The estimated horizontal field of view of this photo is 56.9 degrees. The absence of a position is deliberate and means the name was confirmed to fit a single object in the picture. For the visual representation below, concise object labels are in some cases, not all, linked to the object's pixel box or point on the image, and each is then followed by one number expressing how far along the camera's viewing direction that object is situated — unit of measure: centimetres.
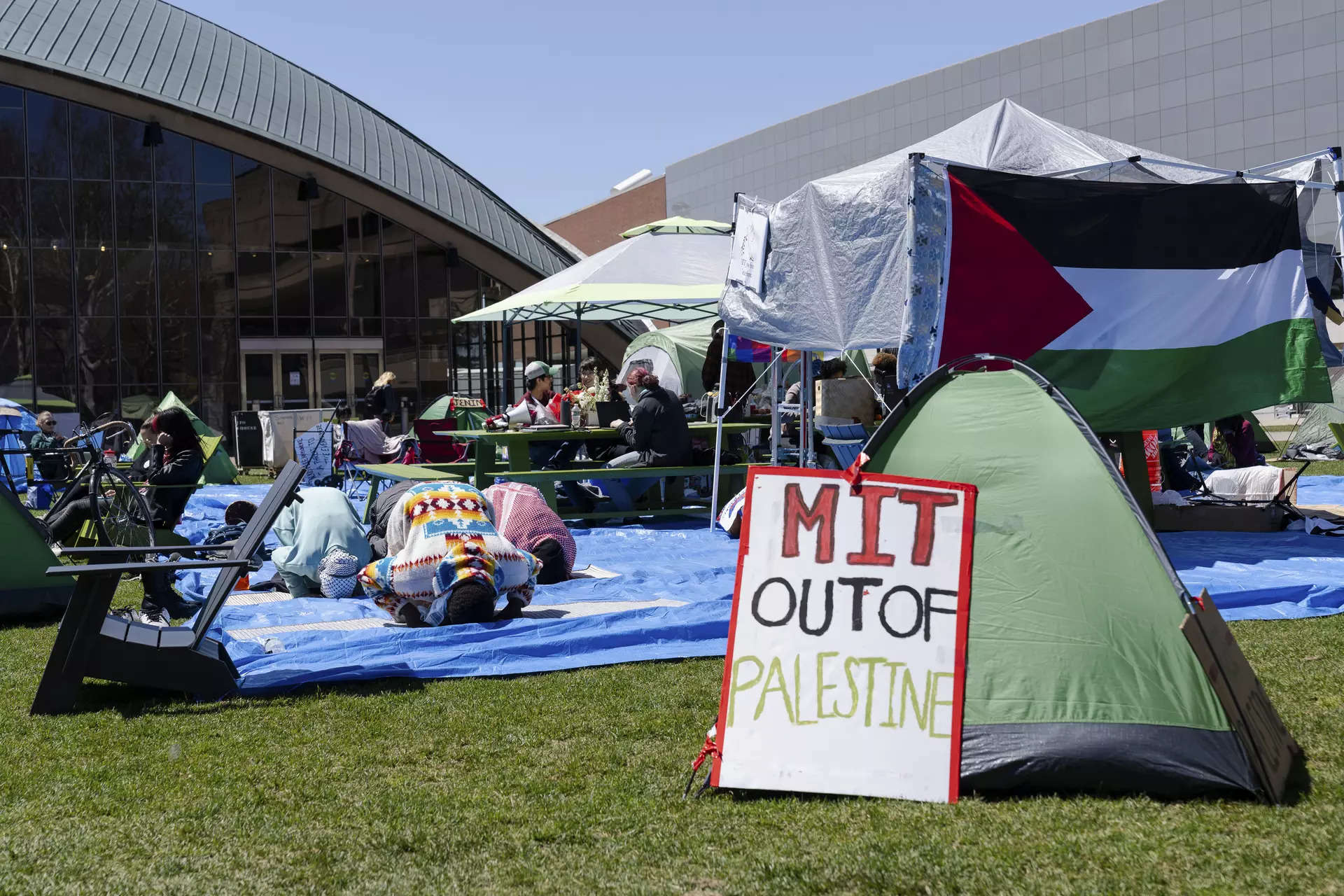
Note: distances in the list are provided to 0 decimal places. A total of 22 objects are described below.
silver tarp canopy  837
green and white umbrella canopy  1336
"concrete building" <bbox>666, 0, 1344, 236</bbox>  3344
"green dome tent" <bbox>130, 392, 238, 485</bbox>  1708
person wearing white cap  1198
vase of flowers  1202
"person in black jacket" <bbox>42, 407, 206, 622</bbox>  882
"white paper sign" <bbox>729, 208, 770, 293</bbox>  906
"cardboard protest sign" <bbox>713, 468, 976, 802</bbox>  366
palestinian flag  816
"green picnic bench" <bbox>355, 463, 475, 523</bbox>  1046
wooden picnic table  1125
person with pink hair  1132
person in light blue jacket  732
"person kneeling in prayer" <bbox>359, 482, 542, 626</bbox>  619
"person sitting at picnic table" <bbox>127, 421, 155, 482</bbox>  1035
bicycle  838
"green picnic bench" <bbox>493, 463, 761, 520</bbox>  1101
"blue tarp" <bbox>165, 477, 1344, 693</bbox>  572
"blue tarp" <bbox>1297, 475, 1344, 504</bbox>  1264
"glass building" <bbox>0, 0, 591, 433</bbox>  2541
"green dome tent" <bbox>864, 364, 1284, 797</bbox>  359
